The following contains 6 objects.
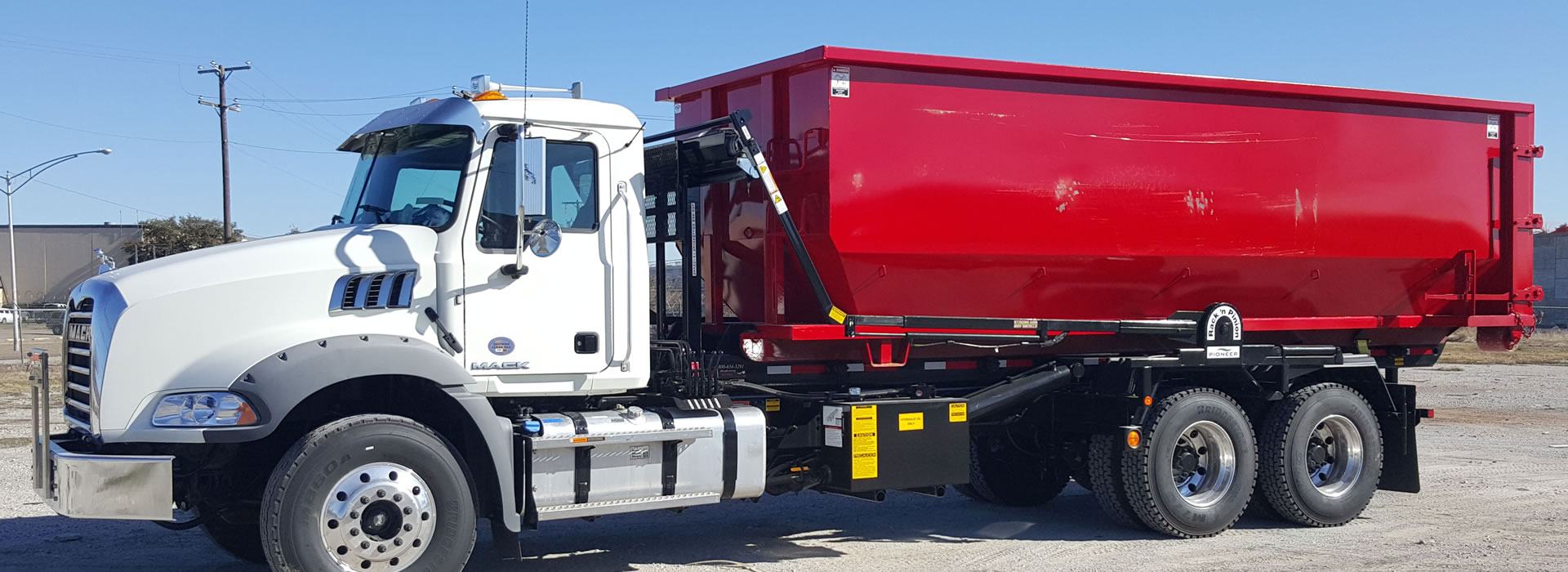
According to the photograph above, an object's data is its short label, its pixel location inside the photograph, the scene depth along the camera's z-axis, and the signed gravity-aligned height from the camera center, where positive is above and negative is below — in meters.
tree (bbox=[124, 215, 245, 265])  42.94 +1.61
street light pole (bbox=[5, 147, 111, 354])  29.20 -1.15
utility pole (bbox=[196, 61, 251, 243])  38.38 +5.07
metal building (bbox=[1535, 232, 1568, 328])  65.50 -0.03
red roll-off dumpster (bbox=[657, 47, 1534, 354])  8.23 +0.51
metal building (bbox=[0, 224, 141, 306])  67.69 +0.96
